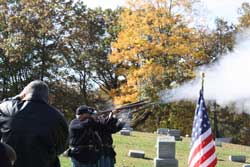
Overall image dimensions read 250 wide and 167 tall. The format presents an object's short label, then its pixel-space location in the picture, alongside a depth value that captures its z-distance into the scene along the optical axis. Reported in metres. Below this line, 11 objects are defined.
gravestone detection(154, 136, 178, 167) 14.16
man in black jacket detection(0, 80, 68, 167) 5.77
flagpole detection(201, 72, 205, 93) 10.06
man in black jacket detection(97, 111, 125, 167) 9.60
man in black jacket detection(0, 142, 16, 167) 4.47
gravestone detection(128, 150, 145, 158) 16.08
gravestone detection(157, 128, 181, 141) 23.10
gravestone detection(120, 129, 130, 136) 22.92
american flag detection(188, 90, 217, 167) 9.84
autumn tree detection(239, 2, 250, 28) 36.12
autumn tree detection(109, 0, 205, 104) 32.12
